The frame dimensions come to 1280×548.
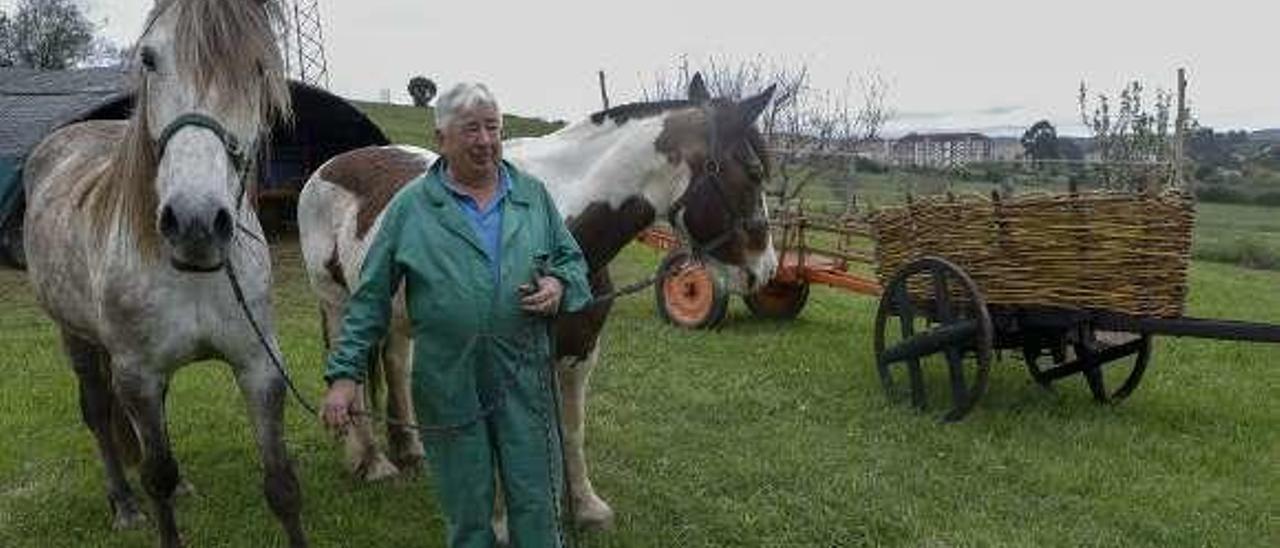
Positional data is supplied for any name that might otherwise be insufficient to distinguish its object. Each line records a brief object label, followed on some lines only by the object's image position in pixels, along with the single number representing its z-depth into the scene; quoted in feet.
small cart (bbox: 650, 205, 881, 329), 29.91
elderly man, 9.37
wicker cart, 19.20
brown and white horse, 13.75
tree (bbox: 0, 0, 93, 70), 152.46
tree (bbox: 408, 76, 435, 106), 163.12
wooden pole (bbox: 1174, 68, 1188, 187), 46.55
